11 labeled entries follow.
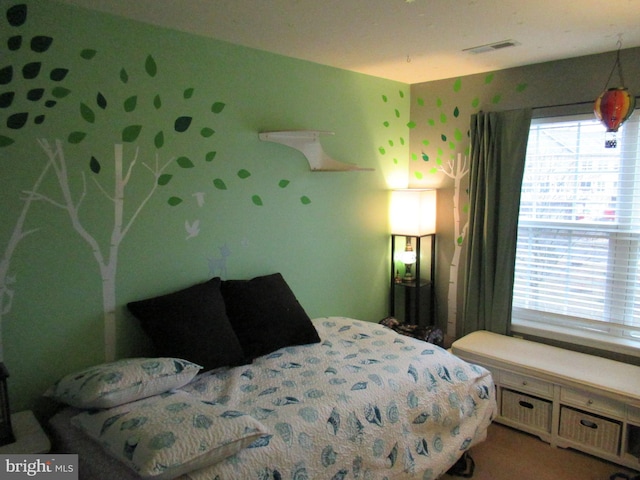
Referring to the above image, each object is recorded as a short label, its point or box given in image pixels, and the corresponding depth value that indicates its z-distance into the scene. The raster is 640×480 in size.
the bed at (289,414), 1.61
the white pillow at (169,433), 1.50
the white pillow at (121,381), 1.82
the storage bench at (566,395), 2.54
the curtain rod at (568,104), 2.93
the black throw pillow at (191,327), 2.26
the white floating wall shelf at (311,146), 2.88
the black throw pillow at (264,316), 2.57
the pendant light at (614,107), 2.45
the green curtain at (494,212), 3.22
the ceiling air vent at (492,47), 2.65
